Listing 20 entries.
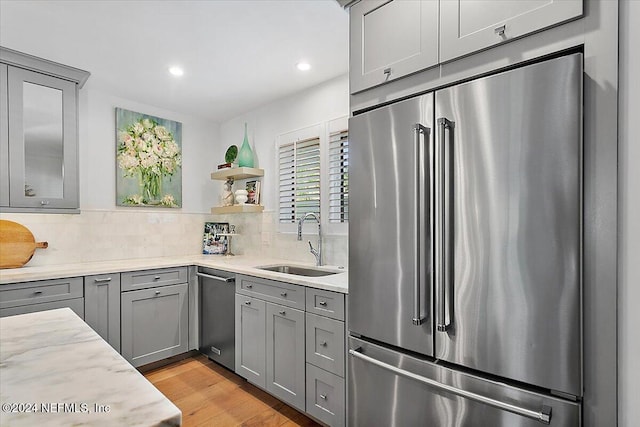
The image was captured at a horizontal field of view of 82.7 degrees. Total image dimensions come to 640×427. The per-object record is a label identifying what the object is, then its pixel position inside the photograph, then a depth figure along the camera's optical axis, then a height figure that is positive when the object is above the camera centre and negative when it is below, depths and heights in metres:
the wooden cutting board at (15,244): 2.74 -0.27
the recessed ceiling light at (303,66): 2.69 +1.08
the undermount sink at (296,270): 2.95 -0.51
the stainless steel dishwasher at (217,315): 2.91 -0.89
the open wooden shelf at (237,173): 3.50 +0.36
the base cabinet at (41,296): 2.38 -0.60
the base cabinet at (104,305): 2.71 -0.72
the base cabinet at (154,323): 2.91 -0.96
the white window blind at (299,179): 3.09 +0.28
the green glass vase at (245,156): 3.62 +0.54
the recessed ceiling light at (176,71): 2.76 +1.07
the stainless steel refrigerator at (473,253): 1.16 -0.16
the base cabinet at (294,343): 2.07 -0.87
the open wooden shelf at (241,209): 3.50 +0.01
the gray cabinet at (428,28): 1.26 +0.72
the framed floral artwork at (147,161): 3.44 +0.49
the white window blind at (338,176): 2.81 +0.26
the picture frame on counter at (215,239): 3.90 -0.32
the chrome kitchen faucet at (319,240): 2.98 -0.25
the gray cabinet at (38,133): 2.55 +0.57
